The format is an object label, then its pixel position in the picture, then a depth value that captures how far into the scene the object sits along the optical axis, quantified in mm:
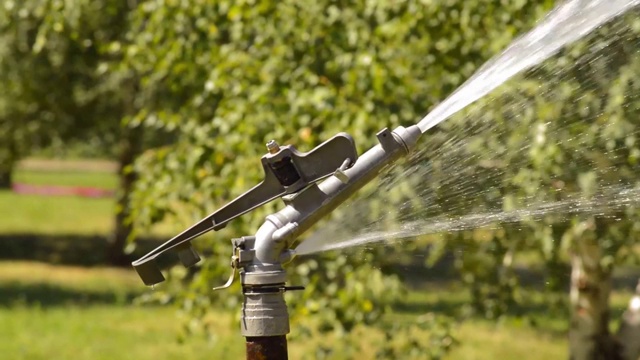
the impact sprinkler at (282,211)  4500
